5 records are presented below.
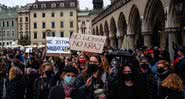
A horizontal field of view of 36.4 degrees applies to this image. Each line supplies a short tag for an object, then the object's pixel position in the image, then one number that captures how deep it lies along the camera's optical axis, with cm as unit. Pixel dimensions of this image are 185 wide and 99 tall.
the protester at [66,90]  400
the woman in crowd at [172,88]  428
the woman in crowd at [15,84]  634
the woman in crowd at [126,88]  398
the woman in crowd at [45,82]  582
